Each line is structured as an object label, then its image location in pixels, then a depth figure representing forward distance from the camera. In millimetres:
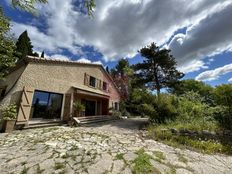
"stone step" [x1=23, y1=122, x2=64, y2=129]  6619
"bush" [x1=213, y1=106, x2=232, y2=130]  5053
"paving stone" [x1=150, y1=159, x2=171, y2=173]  2707
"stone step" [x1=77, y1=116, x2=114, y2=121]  8653
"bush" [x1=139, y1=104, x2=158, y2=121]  7245
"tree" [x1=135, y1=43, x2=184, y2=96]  12259
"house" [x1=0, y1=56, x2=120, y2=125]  6762
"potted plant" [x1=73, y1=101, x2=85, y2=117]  9051
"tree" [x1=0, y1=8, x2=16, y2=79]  6805
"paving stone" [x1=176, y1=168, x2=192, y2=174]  2691
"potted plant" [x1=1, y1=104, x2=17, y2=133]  5925
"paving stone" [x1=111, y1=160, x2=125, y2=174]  2643
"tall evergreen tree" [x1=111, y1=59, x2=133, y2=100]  18325
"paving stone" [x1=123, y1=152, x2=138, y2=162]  3121
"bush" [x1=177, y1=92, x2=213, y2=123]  6143
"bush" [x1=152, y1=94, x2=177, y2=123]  7019
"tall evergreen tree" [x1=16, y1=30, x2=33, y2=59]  14205
